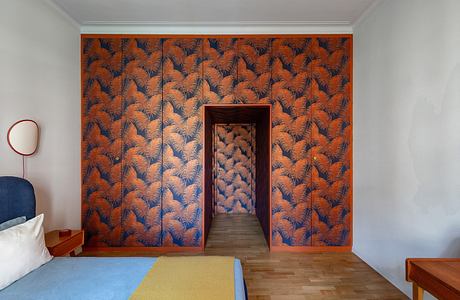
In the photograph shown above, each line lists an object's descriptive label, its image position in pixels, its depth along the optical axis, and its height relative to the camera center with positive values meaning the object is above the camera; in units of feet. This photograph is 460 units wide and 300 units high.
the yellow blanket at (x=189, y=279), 4.25 -2.69
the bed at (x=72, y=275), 4.36 -2.72
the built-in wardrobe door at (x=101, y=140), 10.59 +0.47
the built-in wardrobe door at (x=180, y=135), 10.62 +0.69
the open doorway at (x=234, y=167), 17.56 -1.36
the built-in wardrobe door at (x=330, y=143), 10.67 +0.28
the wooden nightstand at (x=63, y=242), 7.00 -2.95
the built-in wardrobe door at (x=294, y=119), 10.66 +1.40
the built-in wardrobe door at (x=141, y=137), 10.59 +0.60
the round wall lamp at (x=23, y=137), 6.93 +0.42
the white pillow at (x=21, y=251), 4.69 -2.22
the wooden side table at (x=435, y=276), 3.75 -2.24
